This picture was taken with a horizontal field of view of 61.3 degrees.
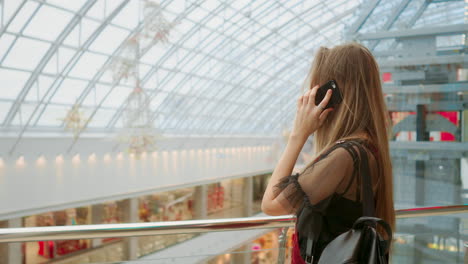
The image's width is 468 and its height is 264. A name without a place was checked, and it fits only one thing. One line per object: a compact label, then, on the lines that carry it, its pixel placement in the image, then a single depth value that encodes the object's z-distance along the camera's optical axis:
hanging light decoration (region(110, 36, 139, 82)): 18.91
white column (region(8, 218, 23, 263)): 15.01
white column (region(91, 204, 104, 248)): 17.84
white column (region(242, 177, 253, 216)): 29.72
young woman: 1.39
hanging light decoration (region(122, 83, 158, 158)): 17.95
